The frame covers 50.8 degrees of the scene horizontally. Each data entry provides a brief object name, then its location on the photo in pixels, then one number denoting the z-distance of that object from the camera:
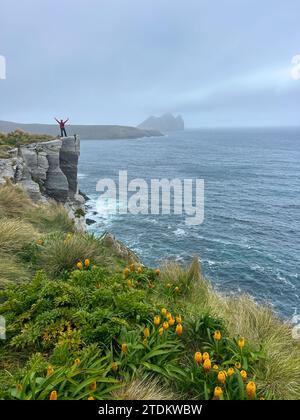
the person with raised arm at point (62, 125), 26.23
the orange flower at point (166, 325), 3.80
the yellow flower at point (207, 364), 3.23
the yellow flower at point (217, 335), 3.78
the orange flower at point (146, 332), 3.72
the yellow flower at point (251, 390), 3.00
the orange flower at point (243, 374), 3.22
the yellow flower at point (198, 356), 3.32
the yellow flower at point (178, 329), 3.86
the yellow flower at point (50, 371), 2.98
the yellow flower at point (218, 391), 2.98
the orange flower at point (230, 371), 3.22
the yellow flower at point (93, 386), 2.95
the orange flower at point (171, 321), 3.93
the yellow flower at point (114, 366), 3.27
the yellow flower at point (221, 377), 3.09
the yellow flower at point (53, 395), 2.66
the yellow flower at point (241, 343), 3.71
